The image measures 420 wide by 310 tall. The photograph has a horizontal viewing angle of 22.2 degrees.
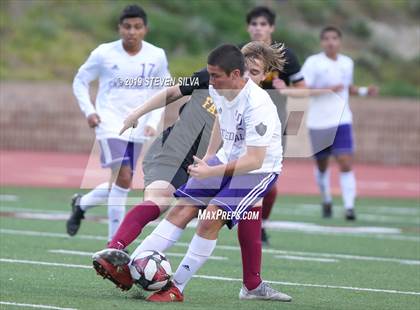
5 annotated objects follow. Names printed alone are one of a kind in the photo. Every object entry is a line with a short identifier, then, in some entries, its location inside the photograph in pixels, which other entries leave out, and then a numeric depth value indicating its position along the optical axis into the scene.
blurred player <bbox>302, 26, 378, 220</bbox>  14.12
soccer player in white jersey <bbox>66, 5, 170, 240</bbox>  10.12
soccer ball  6.83
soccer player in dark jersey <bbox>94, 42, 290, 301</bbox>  7.25
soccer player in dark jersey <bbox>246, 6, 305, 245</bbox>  10.41
